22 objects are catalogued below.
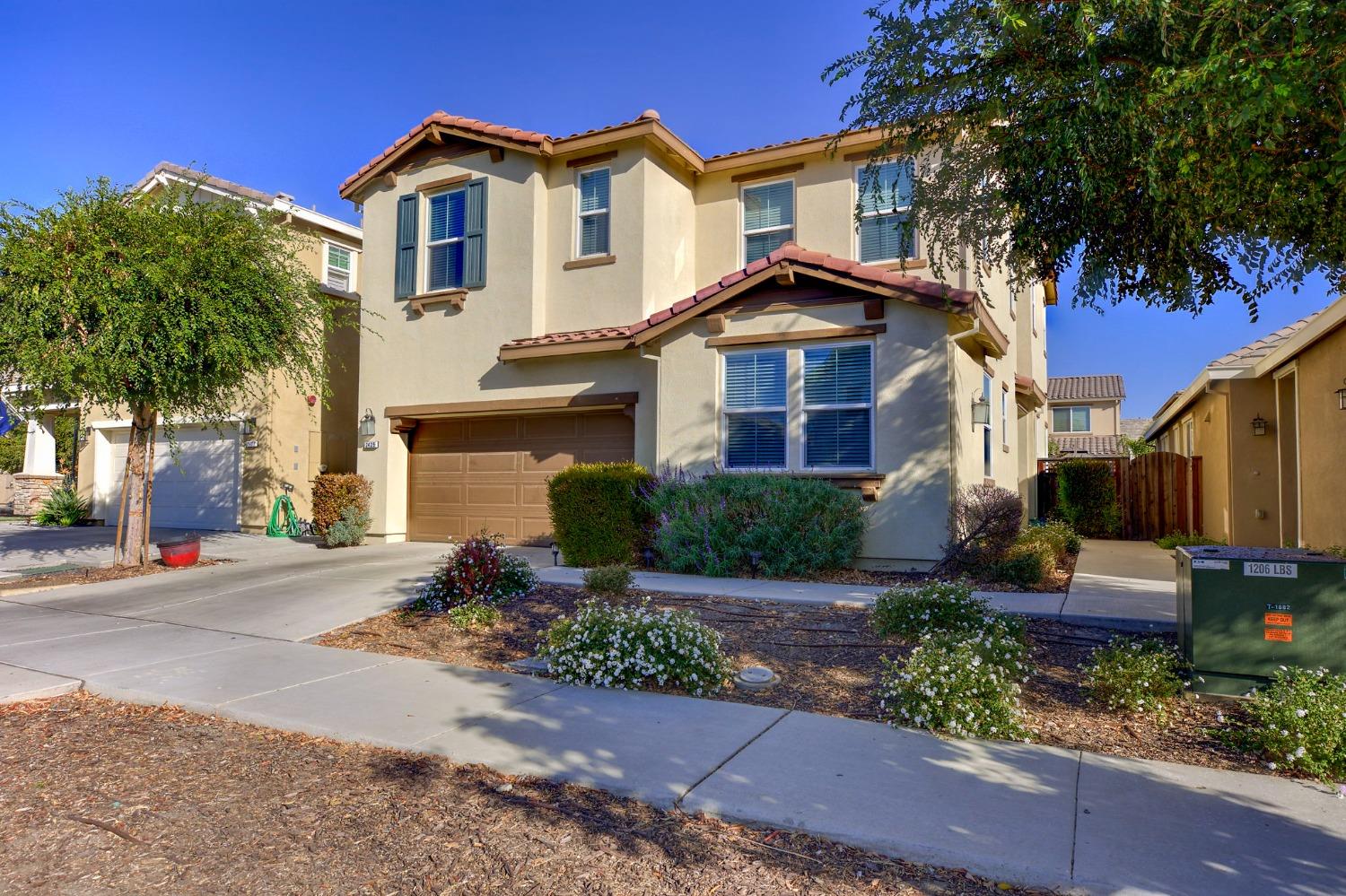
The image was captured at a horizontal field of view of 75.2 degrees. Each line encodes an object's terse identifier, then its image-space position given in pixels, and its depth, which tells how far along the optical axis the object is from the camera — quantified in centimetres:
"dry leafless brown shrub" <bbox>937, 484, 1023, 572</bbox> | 1026
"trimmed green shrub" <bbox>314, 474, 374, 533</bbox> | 1519
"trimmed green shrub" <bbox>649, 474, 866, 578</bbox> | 1031
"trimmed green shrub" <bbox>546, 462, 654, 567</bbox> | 1144
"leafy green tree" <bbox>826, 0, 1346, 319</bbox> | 494
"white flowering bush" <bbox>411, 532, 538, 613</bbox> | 887
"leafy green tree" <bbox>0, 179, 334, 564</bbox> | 1077
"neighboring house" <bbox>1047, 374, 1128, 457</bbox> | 4331
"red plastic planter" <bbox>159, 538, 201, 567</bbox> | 1248
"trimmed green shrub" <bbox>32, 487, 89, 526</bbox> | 2041
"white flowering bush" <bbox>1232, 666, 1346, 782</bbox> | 443
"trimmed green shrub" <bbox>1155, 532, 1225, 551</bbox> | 1454
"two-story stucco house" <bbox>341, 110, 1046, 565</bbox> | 1102
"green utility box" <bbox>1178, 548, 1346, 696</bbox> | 514
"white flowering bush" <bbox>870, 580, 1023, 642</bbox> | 680
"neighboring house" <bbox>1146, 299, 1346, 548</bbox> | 1004
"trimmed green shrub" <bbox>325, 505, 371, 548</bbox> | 1470
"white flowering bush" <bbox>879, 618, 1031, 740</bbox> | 511
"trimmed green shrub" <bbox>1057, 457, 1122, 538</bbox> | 1861
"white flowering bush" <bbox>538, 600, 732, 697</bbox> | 625
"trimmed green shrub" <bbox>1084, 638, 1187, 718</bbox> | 536
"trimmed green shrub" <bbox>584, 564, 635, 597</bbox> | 888
